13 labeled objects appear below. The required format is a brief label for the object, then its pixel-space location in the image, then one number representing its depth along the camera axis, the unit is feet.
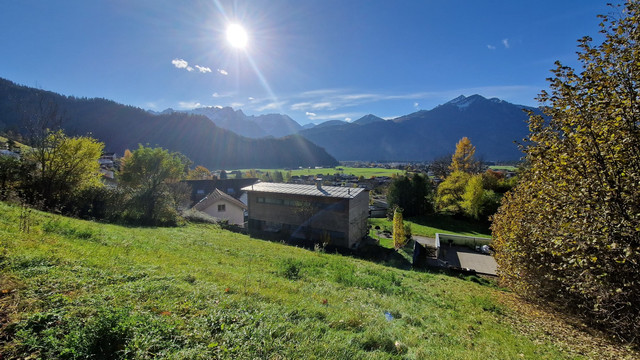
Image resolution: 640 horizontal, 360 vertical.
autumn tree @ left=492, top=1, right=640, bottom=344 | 16.84
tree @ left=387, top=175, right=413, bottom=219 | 183.01
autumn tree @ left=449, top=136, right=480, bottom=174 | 195.42
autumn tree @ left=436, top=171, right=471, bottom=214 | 165.89
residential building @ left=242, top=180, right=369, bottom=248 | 91.09
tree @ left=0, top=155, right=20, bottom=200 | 55.98
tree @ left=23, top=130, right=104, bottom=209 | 59.52
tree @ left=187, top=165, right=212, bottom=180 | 277.85
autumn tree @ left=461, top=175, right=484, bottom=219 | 149.28
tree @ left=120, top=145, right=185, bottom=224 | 76.57
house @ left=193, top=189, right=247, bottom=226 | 120.37
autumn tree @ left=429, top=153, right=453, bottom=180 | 226.38
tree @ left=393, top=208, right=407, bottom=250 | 103.96
